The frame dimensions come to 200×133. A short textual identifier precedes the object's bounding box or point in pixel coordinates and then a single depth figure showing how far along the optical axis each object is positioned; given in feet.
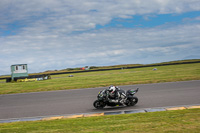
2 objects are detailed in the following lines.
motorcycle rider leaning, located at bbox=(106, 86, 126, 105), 37.45
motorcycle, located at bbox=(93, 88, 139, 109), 37.73
